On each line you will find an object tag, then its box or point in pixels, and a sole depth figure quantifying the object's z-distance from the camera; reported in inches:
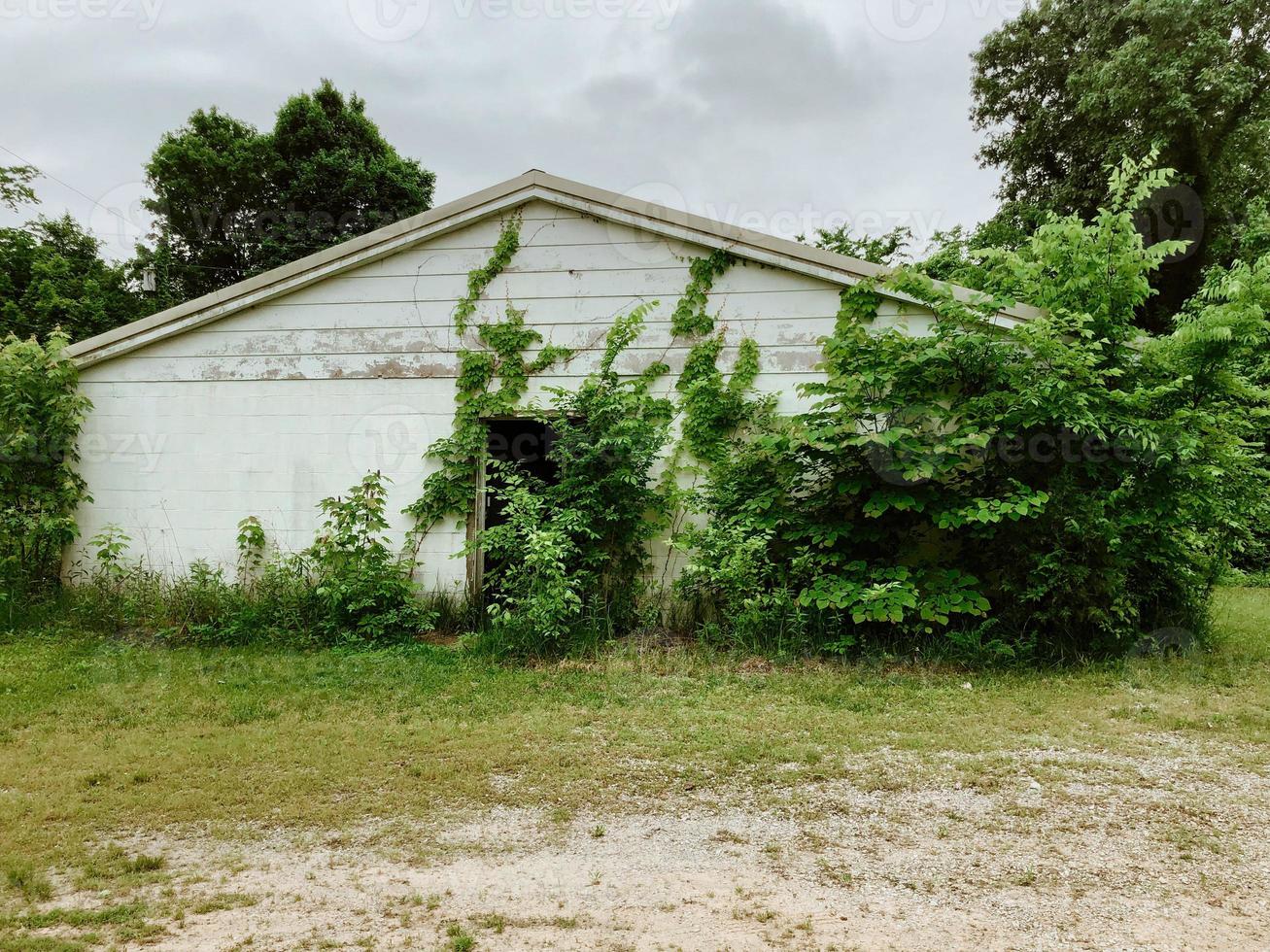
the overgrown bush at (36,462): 276.8
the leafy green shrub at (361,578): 257.6
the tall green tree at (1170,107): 550.0
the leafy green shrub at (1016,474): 221.0
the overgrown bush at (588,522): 236.4
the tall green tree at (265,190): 911.7
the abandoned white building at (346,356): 282.0
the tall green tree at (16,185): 738.8
